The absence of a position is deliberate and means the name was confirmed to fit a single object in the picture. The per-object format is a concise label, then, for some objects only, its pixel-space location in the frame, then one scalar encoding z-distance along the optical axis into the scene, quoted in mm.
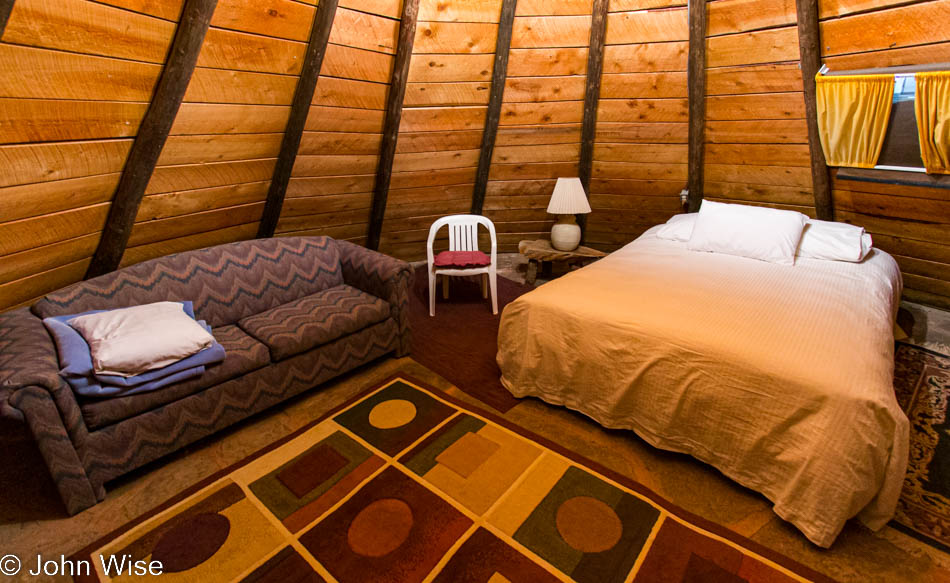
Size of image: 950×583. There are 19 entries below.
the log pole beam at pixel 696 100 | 2701
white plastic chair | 3139
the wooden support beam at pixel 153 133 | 1771
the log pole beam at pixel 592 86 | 2863
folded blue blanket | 1610
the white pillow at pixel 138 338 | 1694
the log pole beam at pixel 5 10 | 1231
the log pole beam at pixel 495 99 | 2805
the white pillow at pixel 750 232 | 2643
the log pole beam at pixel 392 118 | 2574
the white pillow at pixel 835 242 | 2576
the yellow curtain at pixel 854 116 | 2416
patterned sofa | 1567
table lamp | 3439
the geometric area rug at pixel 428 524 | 1429
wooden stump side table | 3498
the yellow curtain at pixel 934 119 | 2213
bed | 1434
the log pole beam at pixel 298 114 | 2242
